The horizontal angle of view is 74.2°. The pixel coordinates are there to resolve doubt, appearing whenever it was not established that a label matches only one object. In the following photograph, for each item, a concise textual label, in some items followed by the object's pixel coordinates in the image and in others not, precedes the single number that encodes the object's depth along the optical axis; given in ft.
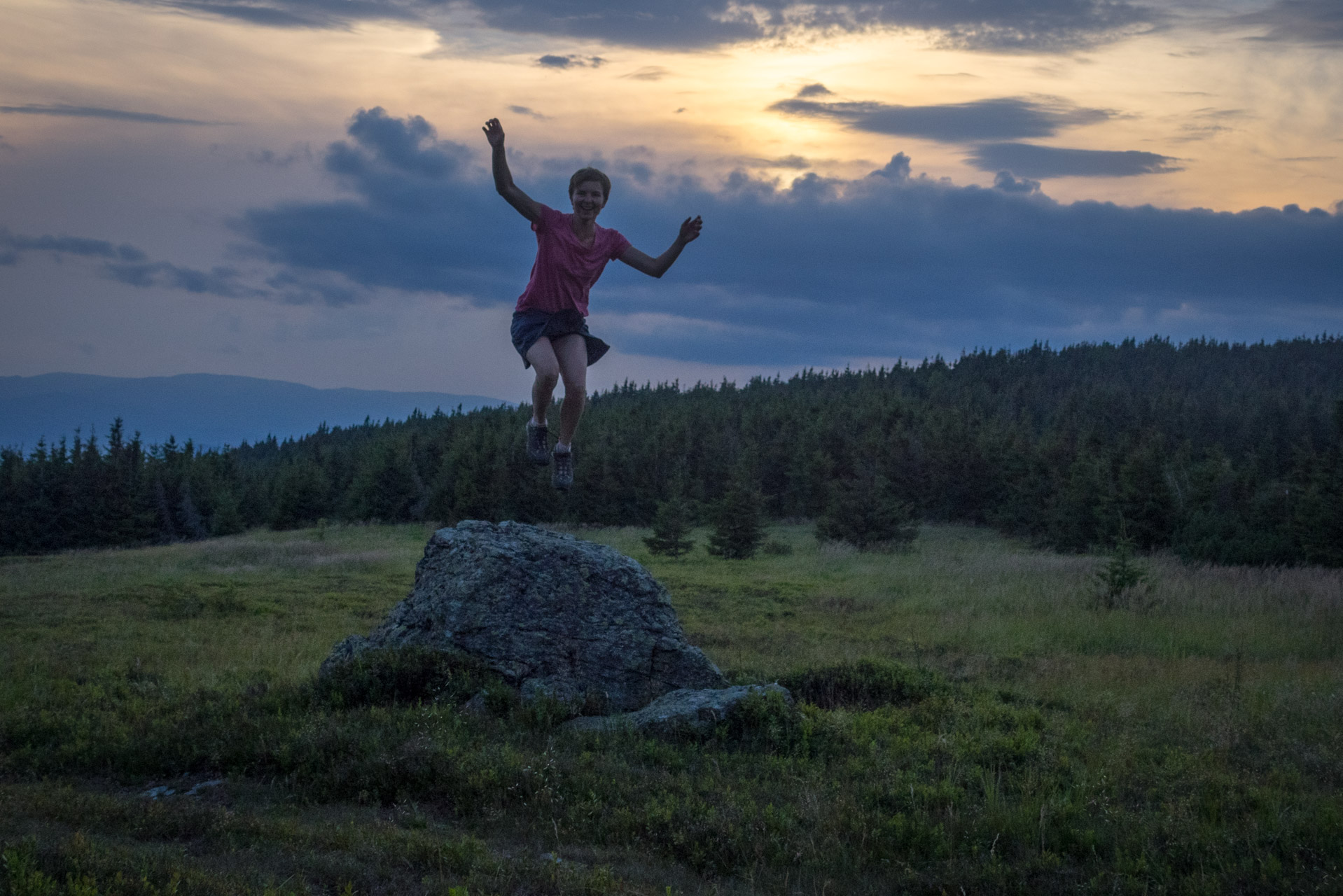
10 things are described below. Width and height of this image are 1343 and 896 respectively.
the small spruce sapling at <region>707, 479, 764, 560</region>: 131.23
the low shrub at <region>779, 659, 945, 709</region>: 37.45
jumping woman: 23.76
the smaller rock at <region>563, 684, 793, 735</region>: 30.01
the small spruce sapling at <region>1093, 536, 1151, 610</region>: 71.82
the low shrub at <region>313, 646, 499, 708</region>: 32.07
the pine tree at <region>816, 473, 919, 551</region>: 149.28
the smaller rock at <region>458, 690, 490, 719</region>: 30.81
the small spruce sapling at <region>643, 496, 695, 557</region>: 127.95
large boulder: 33.73
